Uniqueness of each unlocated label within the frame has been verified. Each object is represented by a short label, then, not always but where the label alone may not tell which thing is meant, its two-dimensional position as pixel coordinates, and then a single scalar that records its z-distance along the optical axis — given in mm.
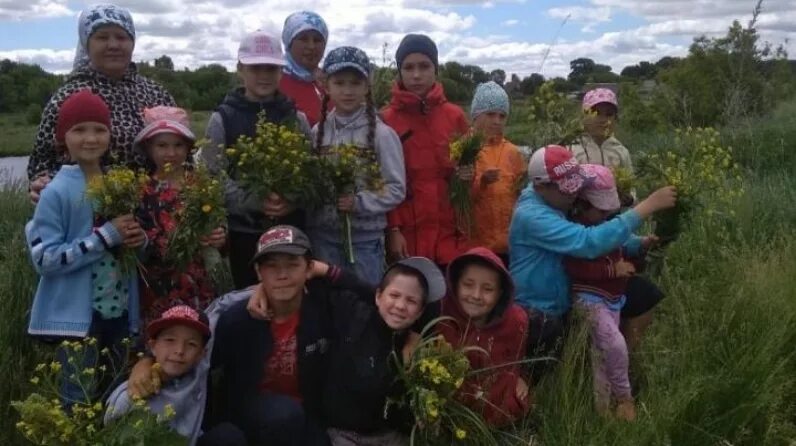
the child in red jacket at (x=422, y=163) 5152
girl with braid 4773
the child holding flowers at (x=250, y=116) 4641
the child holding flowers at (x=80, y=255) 4039
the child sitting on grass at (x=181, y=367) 3787
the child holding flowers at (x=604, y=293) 4449
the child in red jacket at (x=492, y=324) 4184
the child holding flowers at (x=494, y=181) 5309
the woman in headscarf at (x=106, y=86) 4586
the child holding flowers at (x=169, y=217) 4160
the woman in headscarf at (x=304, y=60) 5426
